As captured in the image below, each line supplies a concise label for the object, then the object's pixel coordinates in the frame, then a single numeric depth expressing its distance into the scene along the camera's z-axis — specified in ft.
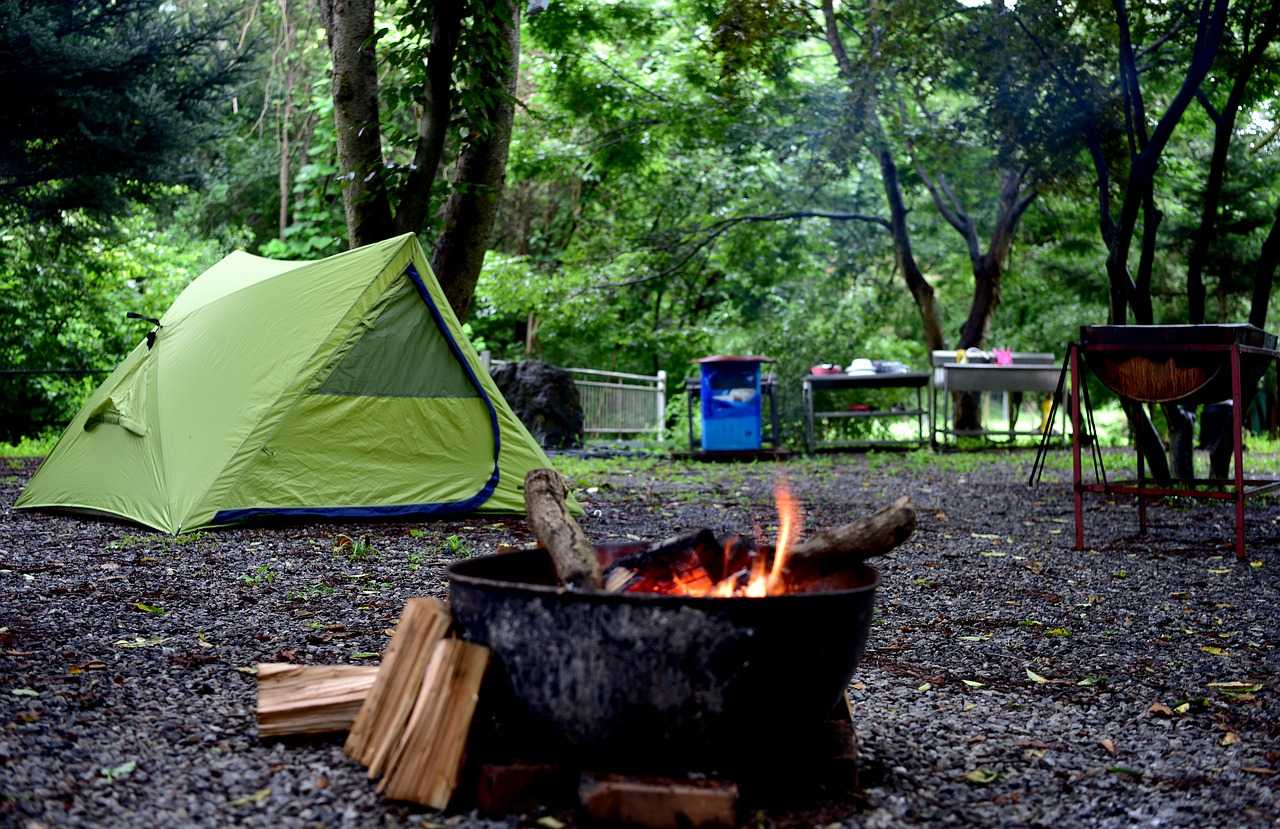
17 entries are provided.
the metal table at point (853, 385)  43.47
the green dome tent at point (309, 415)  19.20
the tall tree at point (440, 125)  22.09
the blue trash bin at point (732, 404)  40.86
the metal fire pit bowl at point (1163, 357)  17.12
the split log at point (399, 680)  7.36
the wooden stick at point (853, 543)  8.20
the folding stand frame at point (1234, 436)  16.75
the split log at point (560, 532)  7.62
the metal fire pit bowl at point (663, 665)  6.81
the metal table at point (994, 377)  42.93
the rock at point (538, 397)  41.88
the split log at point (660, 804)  6.51
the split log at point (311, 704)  8.02
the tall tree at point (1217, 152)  24.29
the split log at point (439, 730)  6.90
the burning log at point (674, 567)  7.97
